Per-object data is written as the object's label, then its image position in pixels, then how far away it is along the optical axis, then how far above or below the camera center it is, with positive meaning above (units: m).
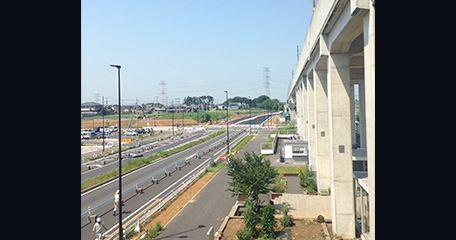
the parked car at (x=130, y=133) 75.00 -1.55
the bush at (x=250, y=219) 15.17 -4.27
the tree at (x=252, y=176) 17.73 -2.74
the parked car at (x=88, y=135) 70.31 -1.79
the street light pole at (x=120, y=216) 13.19 -3.67
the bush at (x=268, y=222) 15.16 -4.44
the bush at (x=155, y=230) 15.19 -4.79
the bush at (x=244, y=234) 14.48 -4.72
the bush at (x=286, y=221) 16.80 -4.83
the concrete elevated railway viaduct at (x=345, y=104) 9.17 +0.78
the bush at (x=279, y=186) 23.79 -4.46
